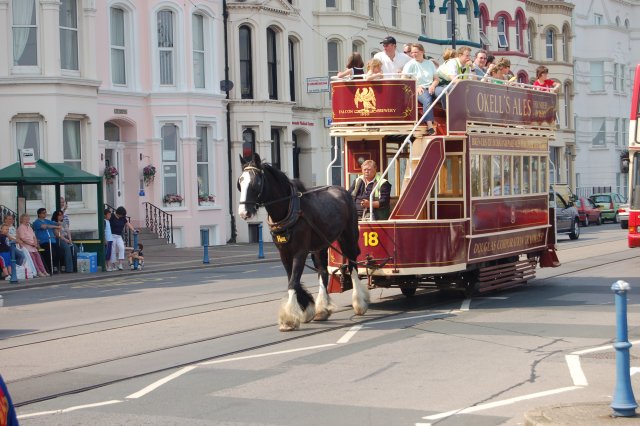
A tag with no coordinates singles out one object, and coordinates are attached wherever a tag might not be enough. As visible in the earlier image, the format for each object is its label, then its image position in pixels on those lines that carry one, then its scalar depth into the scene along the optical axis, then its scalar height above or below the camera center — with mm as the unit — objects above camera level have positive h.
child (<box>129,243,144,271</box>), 29484 -2087
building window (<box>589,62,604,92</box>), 72625 +5881
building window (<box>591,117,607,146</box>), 72938 +2362
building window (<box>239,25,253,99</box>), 42312 +4208
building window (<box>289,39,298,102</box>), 45125 +4468
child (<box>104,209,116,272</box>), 29547 -1865
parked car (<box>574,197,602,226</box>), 53188 -2203
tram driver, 16609 -305
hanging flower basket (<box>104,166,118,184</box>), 36000 +175
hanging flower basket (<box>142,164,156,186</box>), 37219 +113
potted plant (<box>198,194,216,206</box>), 39688 -847
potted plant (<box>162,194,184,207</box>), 38219 -797
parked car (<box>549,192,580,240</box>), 38156 -1824
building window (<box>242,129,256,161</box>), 42375 +1340
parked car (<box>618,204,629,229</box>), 42875 -2076
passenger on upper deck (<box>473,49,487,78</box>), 19311 +1873
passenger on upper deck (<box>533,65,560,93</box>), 21172 +1642
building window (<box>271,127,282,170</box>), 43719 +1149
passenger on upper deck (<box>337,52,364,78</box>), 17500 +1720
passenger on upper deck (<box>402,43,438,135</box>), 17203 +1481
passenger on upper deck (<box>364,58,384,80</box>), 16645 +1543
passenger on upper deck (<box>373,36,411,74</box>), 17812 +1830
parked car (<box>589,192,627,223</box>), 56688 -1971
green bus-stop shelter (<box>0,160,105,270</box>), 28172 +42
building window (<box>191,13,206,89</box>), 39594 +4447
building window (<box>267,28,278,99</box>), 43469 +4402
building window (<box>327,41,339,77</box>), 46875 +4900
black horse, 14320 -699
